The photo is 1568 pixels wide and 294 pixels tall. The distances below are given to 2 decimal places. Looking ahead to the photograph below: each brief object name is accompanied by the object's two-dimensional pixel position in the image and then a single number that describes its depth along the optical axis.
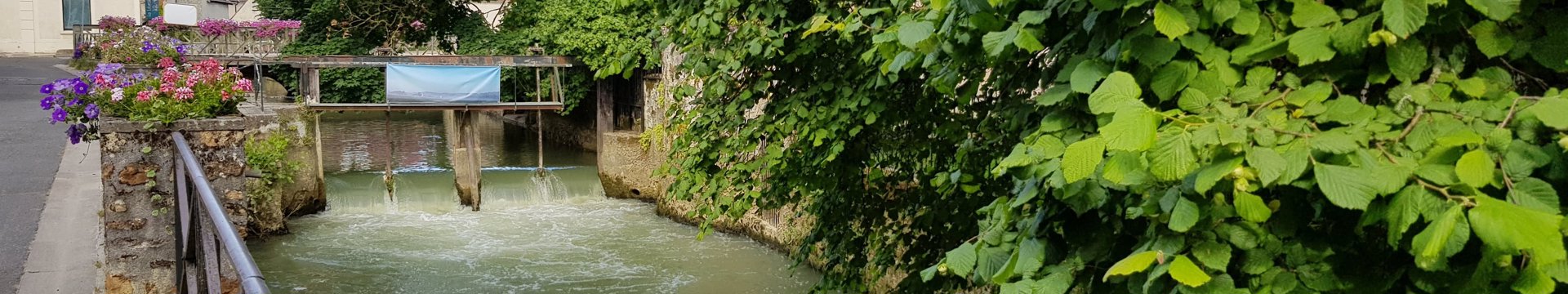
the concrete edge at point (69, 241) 5.15
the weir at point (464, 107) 14.48
